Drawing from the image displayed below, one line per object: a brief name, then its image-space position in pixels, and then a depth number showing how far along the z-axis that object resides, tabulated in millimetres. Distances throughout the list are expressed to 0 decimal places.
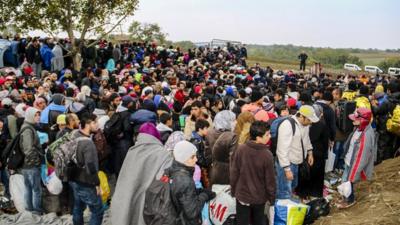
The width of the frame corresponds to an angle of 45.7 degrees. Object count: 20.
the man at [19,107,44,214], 7535
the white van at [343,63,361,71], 43594
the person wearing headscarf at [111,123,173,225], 6180
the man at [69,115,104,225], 6410
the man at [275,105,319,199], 6641
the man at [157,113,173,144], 7720
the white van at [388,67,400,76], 37256
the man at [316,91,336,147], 8859
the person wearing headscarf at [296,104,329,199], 7836
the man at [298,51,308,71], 32031
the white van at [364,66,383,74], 41106
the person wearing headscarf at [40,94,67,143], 8398
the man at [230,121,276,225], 5469
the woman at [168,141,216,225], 5027
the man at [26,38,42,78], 19016
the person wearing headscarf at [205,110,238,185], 6418
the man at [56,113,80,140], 7355
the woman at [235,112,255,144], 6387
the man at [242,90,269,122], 7613
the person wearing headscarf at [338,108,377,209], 6875
